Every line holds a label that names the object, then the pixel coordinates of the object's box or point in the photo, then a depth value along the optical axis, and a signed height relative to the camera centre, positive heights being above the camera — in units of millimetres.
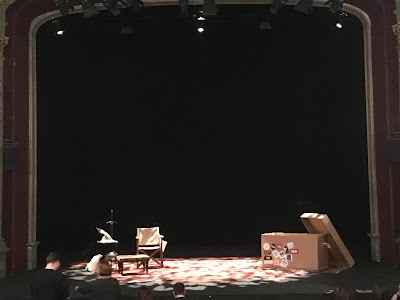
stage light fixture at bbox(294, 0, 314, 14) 7645 +2391
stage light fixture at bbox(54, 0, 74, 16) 7426 +2375
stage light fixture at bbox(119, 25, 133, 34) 8219 +2257
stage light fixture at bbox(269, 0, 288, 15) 7662 +2434
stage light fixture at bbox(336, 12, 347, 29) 8484 +2475
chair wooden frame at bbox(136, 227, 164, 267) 8469 -1141
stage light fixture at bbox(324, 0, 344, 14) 7742 +2425
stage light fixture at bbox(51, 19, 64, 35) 8766 +2492
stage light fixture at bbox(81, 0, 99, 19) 7477 +2351
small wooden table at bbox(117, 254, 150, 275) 7637 -1137
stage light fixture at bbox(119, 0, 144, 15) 7740 +2507
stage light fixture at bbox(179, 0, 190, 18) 7816 +2483
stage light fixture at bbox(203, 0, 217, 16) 7695 +2402
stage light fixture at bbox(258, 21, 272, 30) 8311 +2296
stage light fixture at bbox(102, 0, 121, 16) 7641 +2434
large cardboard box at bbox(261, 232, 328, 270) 7836 -1090
